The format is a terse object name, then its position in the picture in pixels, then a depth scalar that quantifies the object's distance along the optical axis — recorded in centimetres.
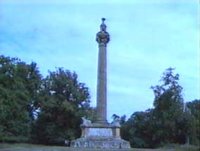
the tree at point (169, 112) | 5934
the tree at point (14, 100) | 5544
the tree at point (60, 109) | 6031
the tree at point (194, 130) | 5818
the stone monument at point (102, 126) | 4112
